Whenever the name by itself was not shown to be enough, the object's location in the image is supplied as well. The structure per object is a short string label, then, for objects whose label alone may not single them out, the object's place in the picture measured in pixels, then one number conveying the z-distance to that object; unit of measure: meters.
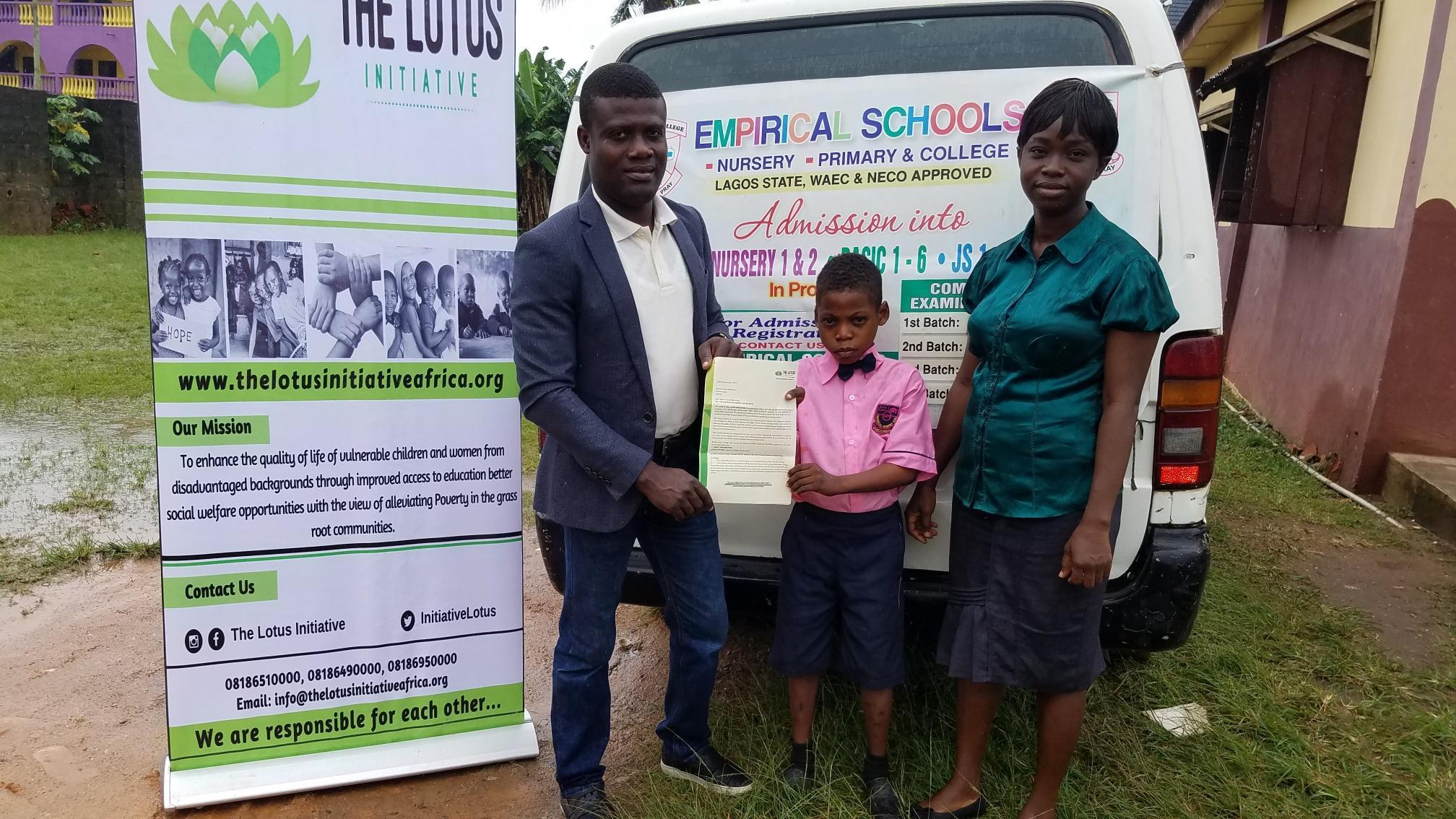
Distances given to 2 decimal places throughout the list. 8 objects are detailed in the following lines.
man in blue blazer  2.06
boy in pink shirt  2.21
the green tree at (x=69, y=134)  17.91
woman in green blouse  1.96
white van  2.24
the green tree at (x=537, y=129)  13.57
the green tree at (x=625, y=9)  16.67
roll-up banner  2.26
